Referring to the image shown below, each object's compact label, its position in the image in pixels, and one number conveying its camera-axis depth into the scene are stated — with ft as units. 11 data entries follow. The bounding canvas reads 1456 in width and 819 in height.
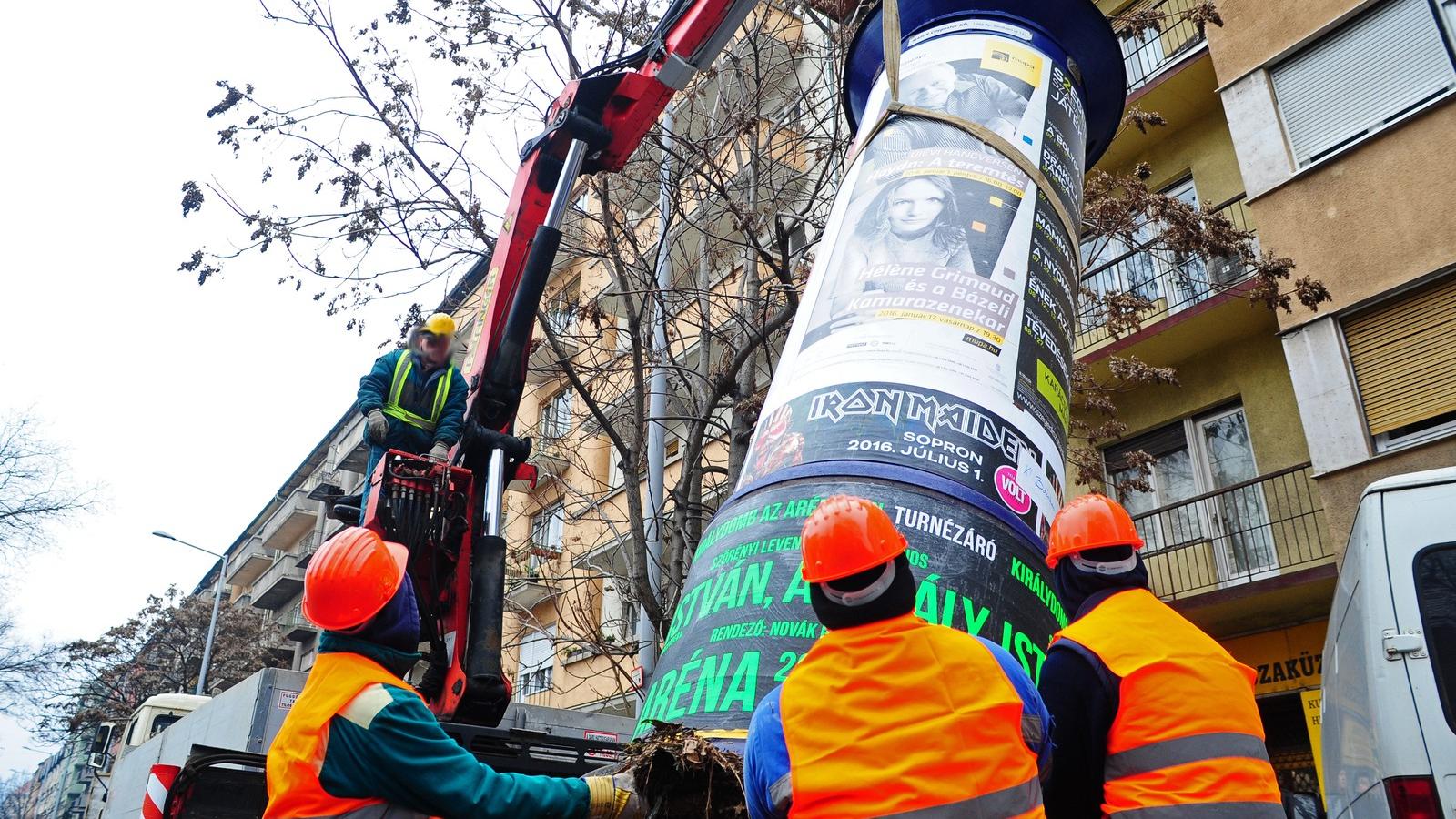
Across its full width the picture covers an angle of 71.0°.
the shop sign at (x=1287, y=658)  35.06
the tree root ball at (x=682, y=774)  8.62
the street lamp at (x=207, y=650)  92.71
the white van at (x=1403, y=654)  9.57
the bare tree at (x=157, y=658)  112.27
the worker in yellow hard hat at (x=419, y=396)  18.65
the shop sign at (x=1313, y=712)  32.89
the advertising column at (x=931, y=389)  10.34
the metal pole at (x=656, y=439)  29.17
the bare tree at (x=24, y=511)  94.50
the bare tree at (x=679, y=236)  28.96
